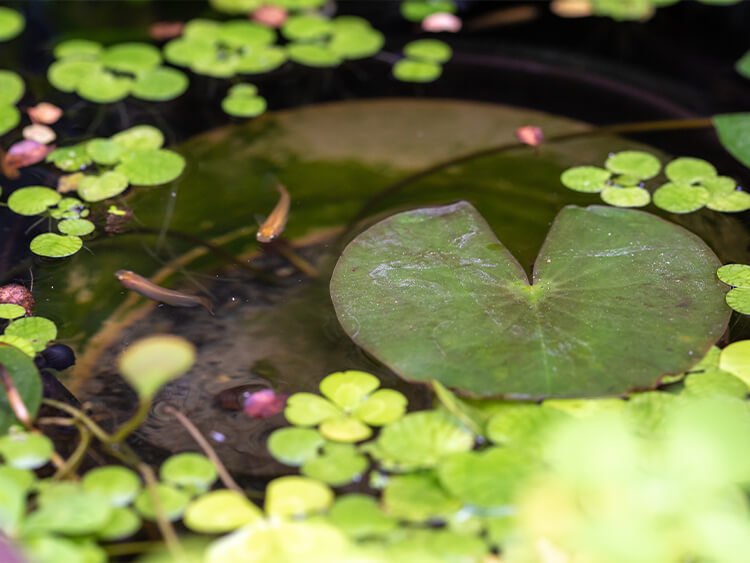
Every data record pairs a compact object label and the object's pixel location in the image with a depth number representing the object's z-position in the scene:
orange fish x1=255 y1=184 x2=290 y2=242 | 0.72
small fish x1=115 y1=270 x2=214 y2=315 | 0.69
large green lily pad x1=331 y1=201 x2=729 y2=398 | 0.66
